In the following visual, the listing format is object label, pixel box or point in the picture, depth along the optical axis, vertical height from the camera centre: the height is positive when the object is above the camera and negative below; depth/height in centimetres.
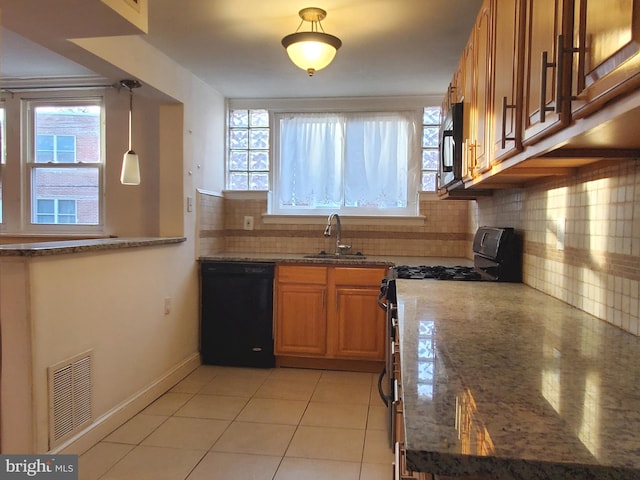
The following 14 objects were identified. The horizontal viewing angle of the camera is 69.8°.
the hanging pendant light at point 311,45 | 232 +93
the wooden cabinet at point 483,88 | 176 +57
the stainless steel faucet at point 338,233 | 384 -6
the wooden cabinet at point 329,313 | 350 -68
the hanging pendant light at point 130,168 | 286 +35
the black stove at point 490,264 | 236 -20
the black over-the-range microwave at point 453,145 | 236 +44
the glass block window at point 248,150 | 417 +68
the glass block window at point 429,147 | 396 +69
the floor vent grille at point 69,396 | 207 -83
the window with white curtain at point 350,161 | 400 +57
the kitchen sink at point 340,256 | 361 -25
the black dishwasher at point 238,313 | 360 -70
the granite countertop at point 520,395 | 61 -30
